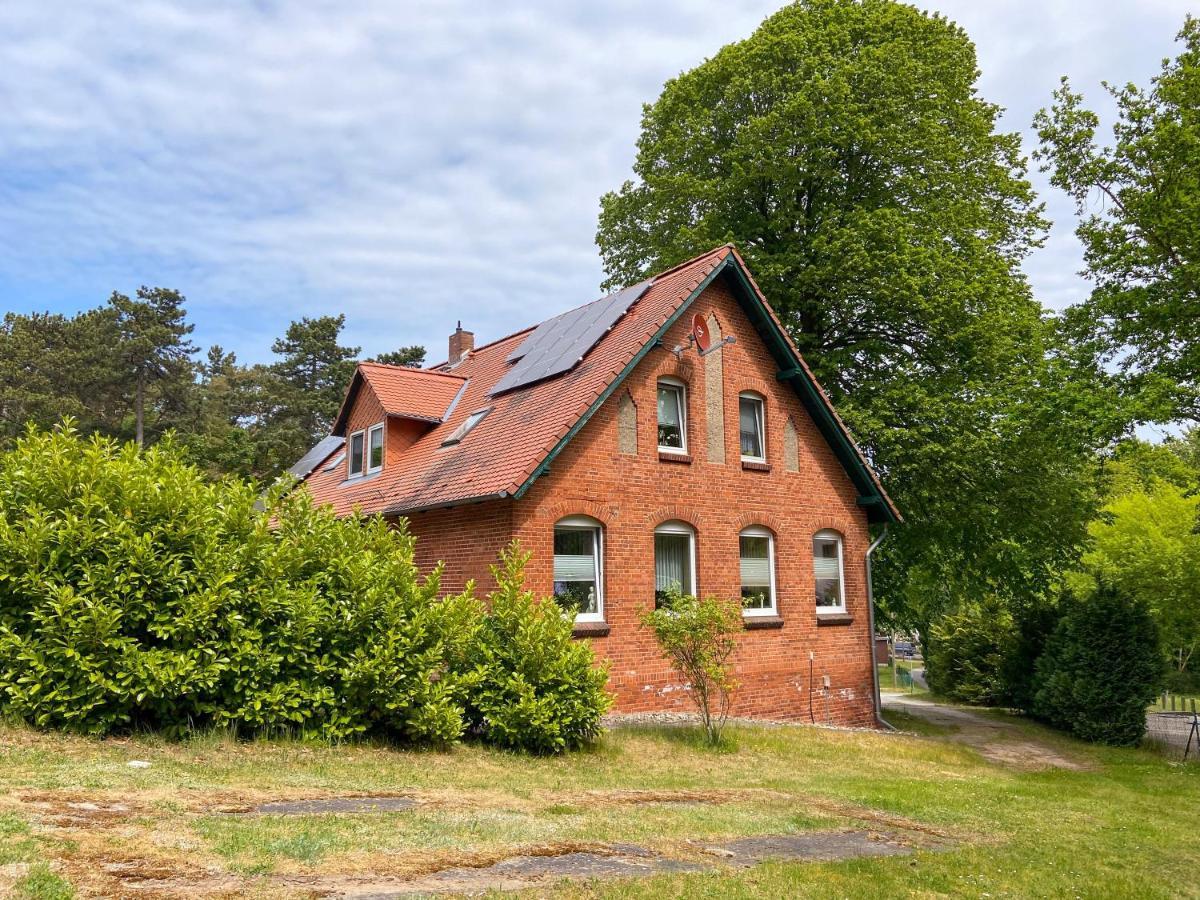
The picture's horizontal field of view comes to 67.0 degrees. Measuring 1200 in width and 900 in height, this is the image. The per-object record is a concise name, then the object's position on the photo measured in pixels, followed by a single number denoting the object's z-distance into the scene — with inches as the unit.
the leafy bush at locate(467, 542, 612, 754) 458.0
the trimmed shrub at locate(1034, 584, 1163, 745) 800.9
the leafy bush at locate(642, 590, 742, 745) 514.0
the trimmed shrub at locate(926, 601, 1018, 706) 1117.1
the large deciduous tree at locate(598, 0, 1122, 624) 844.6
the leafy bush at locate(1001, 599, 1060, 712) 940.6
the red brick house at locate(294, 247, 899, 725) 615.5
